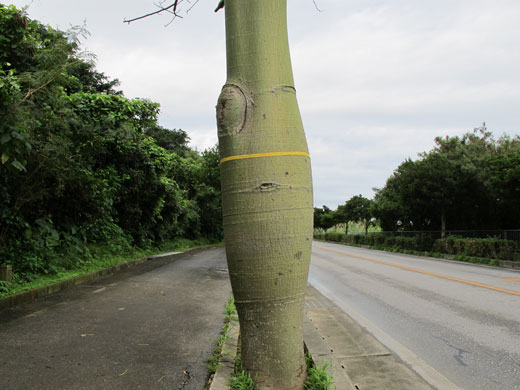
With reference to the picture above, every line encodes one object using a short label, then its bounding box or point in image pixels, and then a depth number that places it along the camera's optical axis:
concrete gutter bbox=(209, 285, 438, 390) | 2.94
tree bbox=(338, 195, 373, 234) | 47.34
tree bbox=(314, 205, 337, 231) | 73.90
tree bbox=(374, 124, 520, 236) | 22.64
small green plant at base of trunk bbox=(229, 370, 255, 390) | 2.18
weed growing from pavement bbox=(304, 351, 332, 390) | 2.29
